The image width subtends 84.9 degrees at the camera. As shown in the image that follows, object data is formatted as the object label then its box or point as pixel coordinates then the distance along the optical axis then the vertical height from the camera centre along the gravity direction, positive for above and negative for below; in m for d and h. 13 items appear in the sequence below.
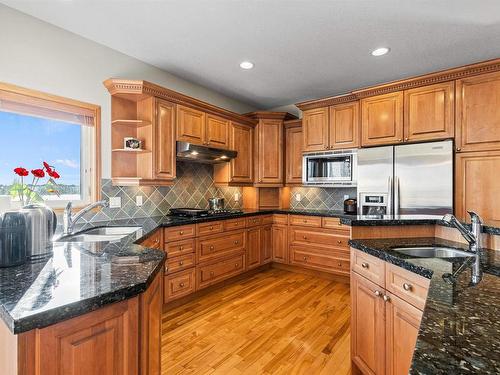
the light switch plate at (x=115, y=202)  2.80 -0.17
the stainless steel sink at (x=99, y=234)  2.02 -0.39
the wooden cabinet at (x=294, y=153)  4.27 +0.52
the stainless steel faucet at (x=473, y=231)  1.52 -0.25
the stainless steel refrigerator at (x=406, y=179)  2.92 +0.08
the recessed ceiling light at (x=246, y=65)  3.09 +1.40
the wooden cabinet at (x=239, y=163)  3.94 +0.35
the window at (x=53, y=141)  2.19 +0.40
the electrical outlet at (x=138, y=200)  3.03 -0.16
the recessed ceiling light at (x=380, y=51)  2.79 +1.40
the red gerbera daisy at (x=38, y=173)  1.56 +0.07
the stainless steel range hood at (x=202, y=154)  3.11 +0.40
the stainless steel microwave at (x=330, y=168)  3.64 +0.25
